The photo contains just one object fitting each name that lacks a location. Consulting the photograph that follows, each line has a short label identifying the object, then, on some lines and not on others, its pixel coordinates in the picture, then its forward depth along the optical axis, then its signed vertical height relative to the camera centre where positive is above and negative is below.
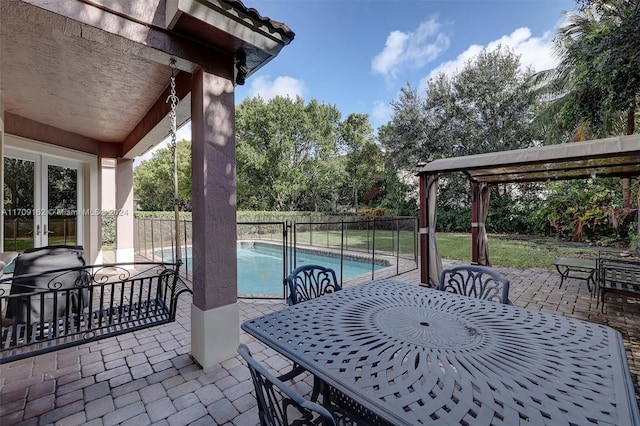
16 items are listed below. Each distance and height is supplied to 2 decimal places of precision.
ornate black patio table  1.03 -0.70
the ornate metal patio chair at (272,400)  0.89 -0.65
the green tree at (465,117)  13.95 +5.00
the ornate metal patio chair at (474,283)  2.42 -0.68
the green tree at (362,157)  19.78 +3.83
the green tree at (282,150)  17.08 +3.85
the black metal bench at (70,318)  1.93 -0.88
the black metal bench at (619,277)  3.65 -0.96
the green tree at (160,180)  17.62 +2.23
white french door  4.57 +0.22
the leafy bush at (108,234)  8.96 -0.72
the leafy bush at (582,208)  9.23 +0.06
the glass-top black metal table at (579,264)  4.82 -0.96
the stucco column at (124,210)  5.99 +0.07
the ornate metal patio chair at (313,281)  2.53 -0.65
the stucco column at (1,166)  3.20 +0.54
